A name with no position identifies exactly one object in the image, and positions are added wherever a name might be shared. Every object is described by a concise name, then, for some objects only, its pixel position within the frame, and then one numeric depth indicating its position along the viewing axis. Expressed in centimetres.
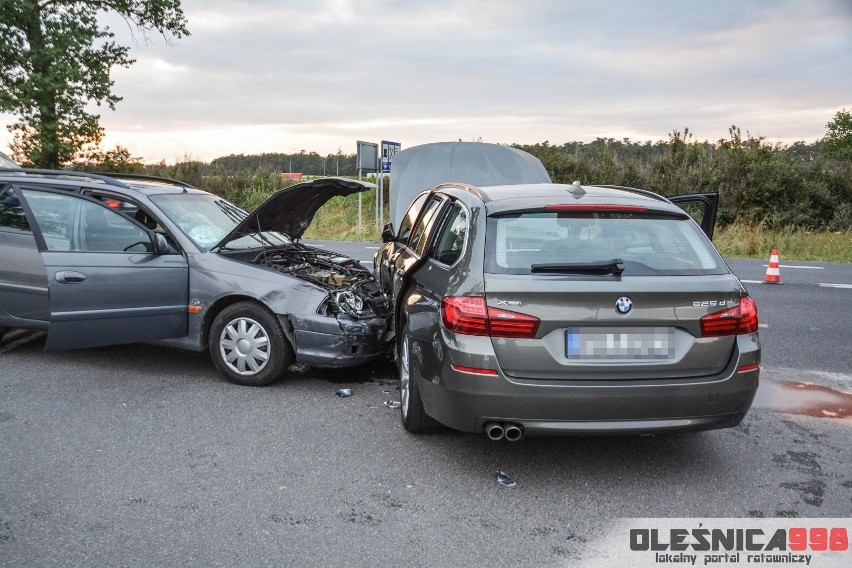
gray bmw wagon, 381
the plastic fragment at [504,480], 414
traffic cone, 1266
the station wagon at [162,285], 578
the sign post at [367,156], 2178
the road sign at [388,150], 2188
